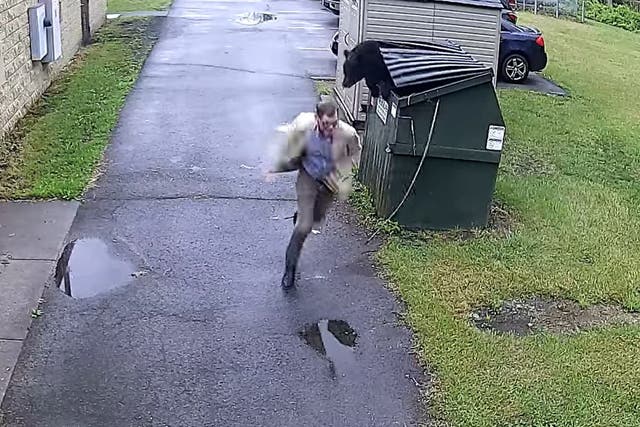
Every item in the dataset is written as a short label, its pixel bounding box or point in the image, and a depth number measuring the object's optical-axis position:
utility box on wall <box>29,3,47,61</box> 12.30
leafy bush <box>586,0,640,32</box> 33.56
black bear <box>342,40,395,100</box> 8.45
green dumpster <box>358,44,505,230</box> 7.53
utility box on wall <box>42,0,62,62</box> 13.08
